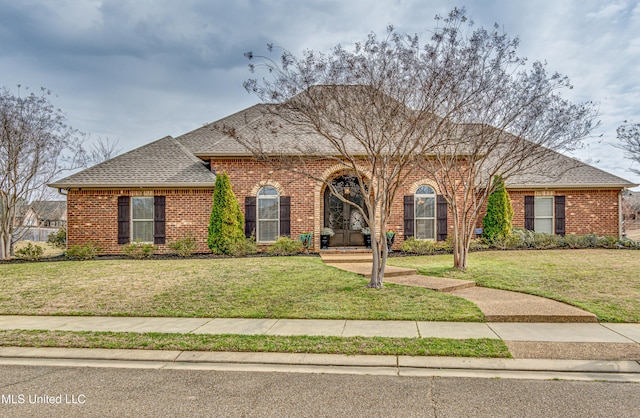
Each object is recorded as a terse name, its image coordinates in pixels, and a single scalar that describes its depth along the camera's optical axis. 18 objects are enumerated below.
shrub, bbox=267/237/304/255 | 14.41
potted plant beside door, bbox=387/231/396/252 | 15.27
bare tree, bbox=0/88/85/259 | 14.75
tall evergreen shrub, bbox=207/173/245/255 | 14.27
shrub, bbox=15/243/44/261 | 14.02
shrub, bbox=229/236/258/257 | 14.08
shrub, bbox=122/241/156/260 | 14.18
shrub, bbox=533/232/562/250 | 15.38
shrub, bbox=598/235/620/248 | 15.77
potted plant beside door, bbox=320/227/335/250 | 15.62
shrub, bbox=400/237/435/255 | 14.53
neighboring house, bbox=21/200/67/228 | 29.62
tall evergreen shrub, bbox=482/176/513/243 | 15.52
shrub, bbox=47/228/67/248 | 16.52
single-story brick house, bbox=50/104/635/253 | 15.27
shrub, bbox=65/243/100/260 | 13.91
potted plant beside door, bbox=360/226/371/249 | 15.83
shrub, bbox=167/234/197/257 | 14.36
